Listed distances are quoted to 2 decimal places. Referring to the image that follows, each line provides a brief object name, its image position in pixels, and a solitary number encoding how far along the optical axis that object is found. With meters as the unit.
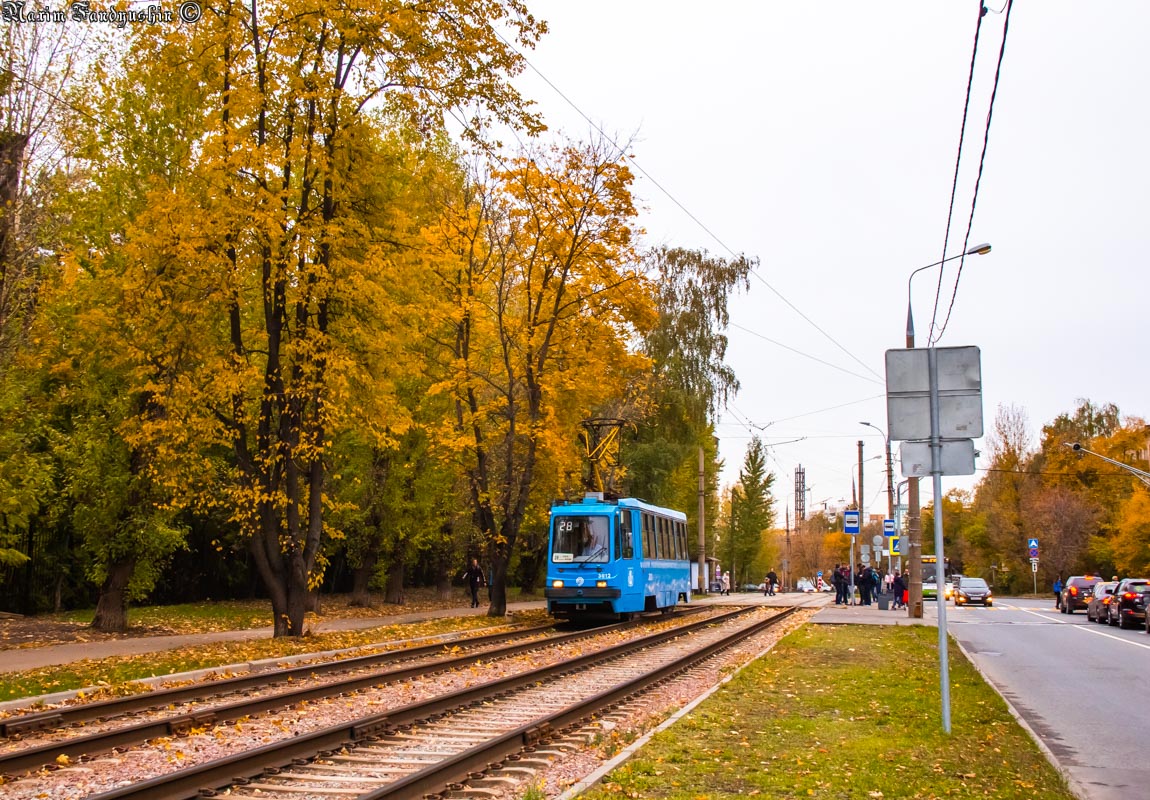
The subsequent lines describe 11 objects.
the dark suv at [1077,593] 41.78
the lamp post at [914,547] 28.23
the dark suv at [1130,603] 31.37
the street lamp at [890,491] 44.75
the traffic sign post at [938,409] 10.10
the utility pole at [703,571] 49.75
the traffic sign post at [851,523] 40.06
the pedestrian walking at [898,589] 38.81
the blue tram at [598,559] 26.25
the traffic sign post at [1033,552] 59.56
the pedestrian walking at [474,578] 32.69
